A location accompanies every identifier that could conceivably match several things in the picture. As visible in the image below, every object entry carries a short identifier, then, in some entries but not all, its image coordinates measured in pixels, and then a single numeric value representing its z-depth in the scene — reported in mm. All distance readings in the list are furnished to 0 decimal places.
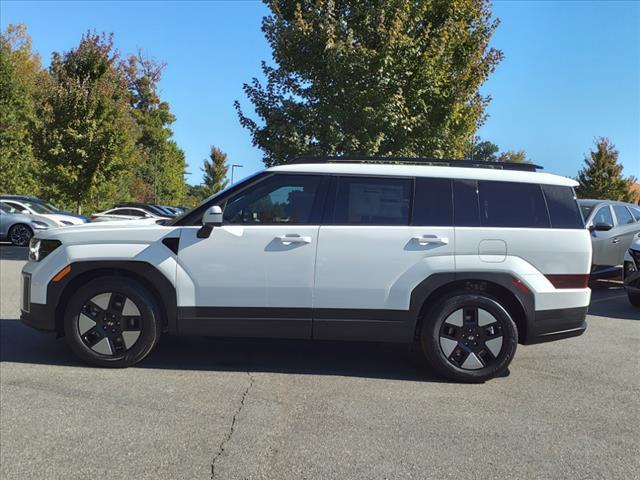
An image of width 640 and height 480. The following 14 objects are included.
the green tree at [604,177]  35438
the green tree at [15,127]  26797
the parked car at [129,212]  21038
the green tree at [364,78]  11906
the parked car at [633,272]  8234
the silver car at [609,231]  10250
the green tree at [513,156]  61612
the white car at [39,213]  16734
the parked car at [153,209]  23683
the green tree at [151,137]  48031
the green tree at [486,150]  83550
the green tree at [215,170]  63750
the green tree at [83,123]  19891
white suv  4652
